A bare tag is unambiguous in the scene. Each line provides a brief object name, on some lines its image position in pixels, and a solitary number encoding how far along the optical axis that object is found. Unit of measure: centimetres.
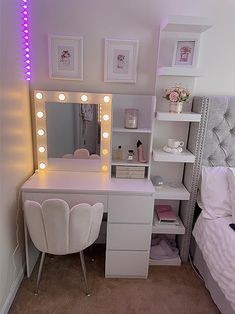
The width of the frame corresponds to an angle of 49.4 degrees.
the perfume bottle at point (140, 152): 215
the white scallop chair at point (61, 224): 163
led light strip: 187
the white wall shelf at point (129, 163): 209
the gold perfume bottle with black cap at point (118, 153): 219
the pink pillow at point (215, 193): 194
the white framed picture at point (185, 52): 194
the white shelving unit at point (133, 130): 206
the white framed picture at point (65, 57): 197
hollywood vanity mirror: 204
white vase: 197
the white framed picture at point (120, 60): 199
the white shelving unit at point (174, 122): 186
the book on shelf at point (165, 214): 218
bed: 172
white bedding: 151
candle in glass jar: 204
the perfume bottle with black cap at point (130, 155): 216
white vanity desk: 183
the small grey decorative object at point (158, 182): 219
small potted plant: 194
